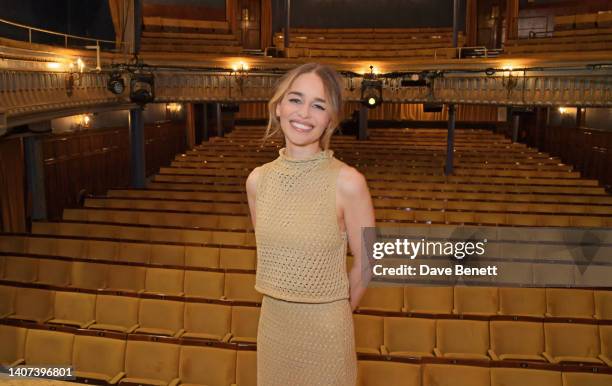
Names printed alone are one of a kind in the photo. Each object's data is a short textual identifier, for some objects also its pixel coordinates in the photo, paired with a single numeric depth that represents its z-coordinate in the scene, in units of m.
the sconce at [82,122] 11.30
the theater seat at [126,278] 6.23
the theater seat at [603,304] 5.52
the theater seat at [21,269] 6.52
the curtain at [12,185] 8.91
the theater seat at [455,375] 3.90
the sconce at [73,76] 8.38
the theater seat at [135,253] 7.07
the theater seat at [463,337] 4.82
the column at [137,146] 12.02
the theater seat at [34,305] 5.54
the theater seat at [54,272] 6.48
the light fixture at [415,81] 11.45
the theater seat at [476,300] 5.71
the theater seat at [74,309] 5.39
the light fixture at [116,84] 9.46
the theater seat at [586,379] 3.79
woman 1.22
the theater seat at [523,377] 3.87
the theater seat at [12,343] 4.57
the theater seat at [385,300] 5.78
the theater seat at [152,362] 4.37
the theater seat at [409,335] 4.86
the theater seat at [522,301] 5.65
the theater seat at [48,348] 4.50
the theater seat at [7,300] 5.70
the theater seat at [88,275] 6.38
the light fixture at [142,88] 10.35
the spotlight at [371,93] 11.06
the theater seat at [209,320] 5.16
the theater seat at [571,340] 4.75
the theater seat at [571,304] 5.59
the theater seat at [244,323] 5.07
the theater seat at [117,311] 5.33
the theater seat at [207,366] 4.26
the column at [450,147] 11.95
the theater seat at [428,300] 5.75
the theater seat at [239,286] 5.98
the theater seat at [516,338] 4.78
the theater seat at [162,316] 5.24
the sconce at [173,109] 15.64
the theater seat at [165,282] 6.12
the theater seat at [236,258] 6.84
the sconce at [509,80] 11.18
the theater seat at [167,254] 7.00
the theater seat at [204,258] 6.93
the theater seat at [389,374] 3.94
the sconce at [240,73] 12.30
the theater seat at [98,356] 4.42
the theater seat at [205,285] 6.08
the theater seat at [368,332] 4.86
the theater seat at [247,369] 4.20
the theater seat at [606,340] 4.73
